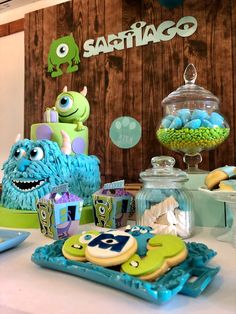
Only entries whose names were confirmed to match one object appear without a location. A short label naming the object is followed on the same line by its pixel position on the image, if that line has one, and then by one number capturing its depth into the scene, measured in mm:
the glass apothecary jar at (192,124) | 823
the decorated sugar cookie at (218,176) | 700
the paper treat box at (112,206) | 774
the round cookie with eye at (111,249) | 453
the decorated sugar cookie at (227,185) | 645
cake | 820
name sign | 1156
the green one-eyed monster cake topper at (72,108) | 959
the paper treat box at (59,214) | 676
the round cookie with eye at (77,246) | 491
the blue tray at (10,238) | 588
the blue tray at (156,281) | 385
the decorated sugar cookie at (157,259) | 420
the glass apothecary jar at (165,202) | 692
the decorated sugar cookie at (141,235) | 496
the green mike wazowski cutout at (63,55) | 1394
